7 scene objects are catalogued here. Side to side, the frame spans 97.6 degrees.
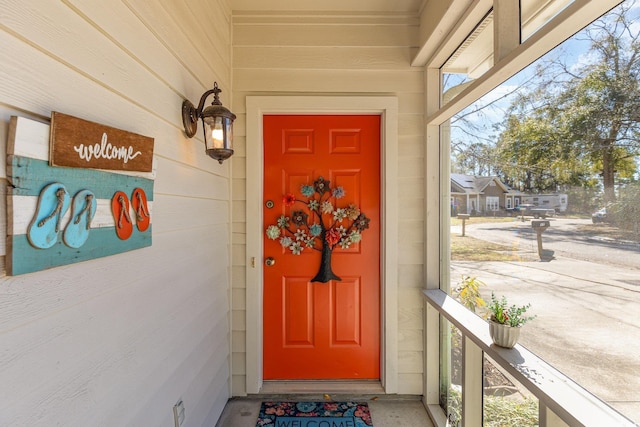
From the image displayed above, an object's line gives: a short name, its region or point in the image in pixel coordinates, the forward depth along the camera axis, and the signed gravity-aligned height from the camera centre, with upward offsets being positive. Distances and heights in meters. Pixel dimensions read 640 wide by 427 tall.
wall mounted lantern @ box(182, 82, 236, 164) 1.29 +0.43
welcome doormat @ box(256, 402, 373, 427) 1.75 -1.29
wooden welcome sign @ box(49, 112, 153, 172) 0.62 +0.18
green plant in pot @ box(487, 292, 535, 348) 1.12 -0.44
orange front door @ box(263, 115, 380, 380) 2.00 -0.34
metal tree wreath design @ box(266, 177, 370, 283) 1.96 -0.08
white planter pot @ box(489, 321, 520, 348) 1.13 -0.49
